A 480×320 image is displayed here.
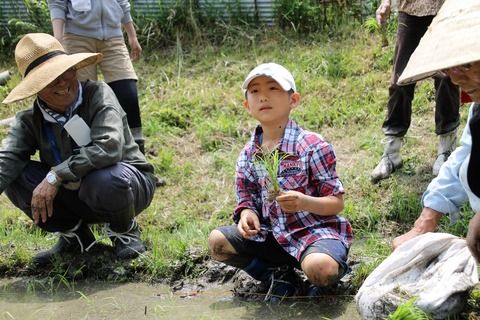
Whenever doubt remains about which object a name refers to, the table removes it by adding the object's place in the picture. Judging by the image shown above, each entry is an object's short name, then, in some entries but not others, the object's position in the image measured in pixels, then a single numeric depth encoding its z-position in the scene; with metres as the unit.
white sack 3.27
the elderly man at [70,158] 4.65
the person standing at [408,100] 5.29
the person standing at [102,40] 5.90
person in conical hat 2.75
